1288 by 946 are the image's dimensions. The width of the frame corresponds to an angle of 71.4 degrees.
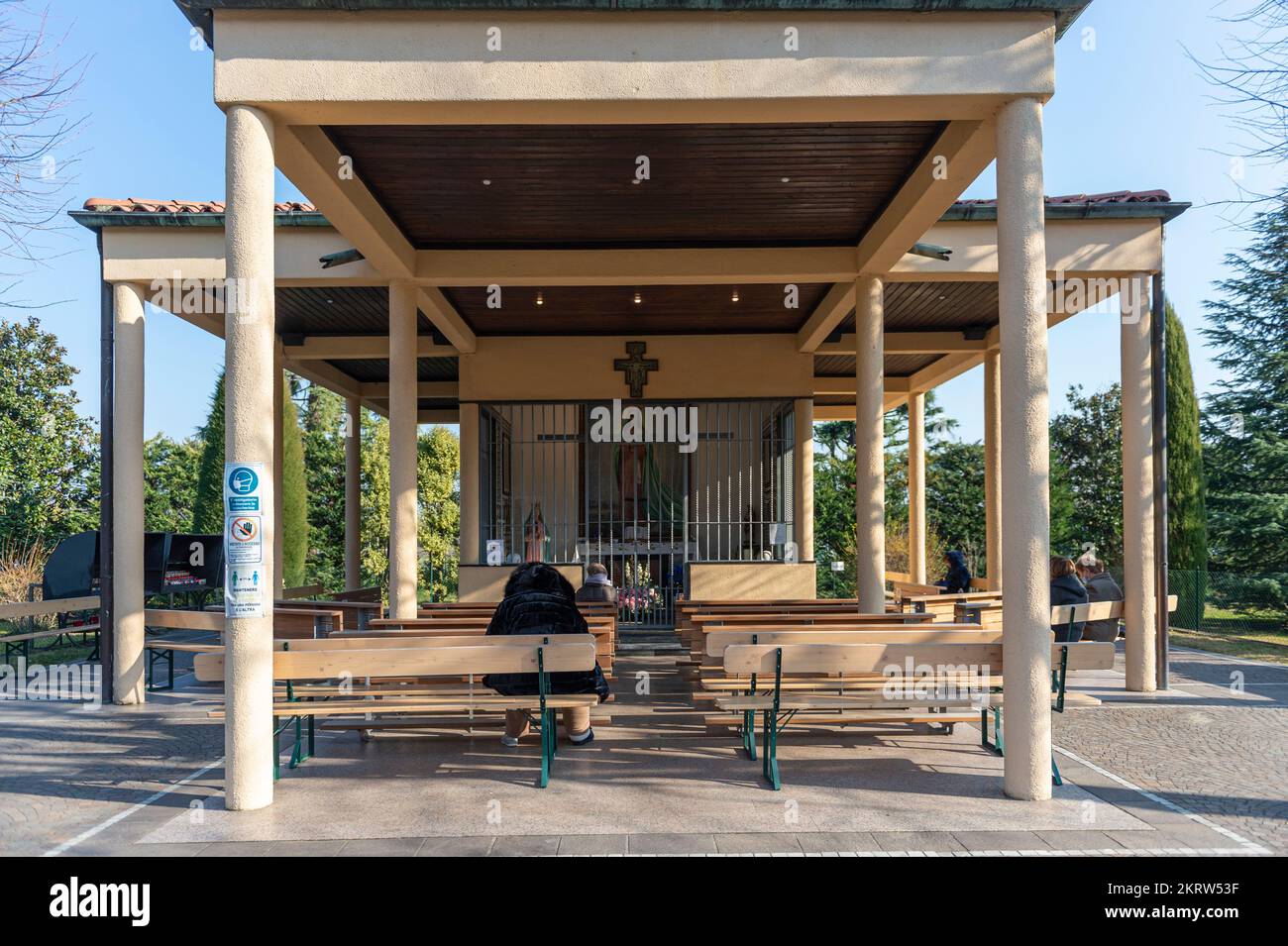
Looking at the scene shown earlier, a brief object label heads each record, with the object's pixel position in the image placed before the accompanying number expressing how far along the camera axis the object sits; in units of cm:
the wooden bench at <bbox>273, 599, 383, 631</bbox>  907
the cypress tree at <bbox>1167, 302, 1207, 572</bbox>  1675
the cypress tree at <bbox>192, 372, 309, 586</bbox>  2045
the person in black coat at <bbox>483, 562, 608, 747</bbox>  598
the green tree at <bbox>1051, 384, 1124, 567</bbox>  2177
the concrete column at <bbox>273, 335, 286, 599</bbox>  1234
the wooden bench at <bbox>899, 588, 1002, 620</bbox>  982
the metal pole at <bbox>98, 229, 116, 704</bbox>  814
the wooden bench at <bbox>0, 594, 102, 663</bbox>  959
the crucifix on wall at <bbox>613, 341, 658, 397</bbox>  1283
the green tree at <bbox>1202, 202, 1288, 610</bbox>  1661
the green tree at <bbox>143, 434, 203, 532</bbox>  2220
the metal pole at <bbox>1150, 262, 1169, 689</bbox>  847
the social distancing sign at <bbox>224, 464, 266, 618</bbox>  503
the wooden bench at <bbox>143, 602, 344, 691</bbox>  819
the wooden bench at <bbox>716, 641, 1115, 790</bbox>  536
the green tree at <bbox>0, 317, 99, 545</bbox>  1786
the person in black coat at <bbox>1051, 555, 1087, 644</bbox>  852
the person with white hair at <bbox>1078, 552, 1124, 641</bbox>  884
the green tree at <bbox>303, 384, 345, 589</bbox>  2638
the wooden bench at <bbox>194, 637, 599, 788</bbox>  538
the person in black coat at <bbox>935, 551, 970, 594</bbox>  1269
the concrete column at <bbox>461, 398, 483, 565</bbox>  1250
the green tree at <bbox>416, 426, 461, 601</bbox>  2320
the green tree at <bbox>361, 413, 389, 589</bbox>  2369
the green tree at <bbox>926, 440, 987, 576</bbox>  2512
